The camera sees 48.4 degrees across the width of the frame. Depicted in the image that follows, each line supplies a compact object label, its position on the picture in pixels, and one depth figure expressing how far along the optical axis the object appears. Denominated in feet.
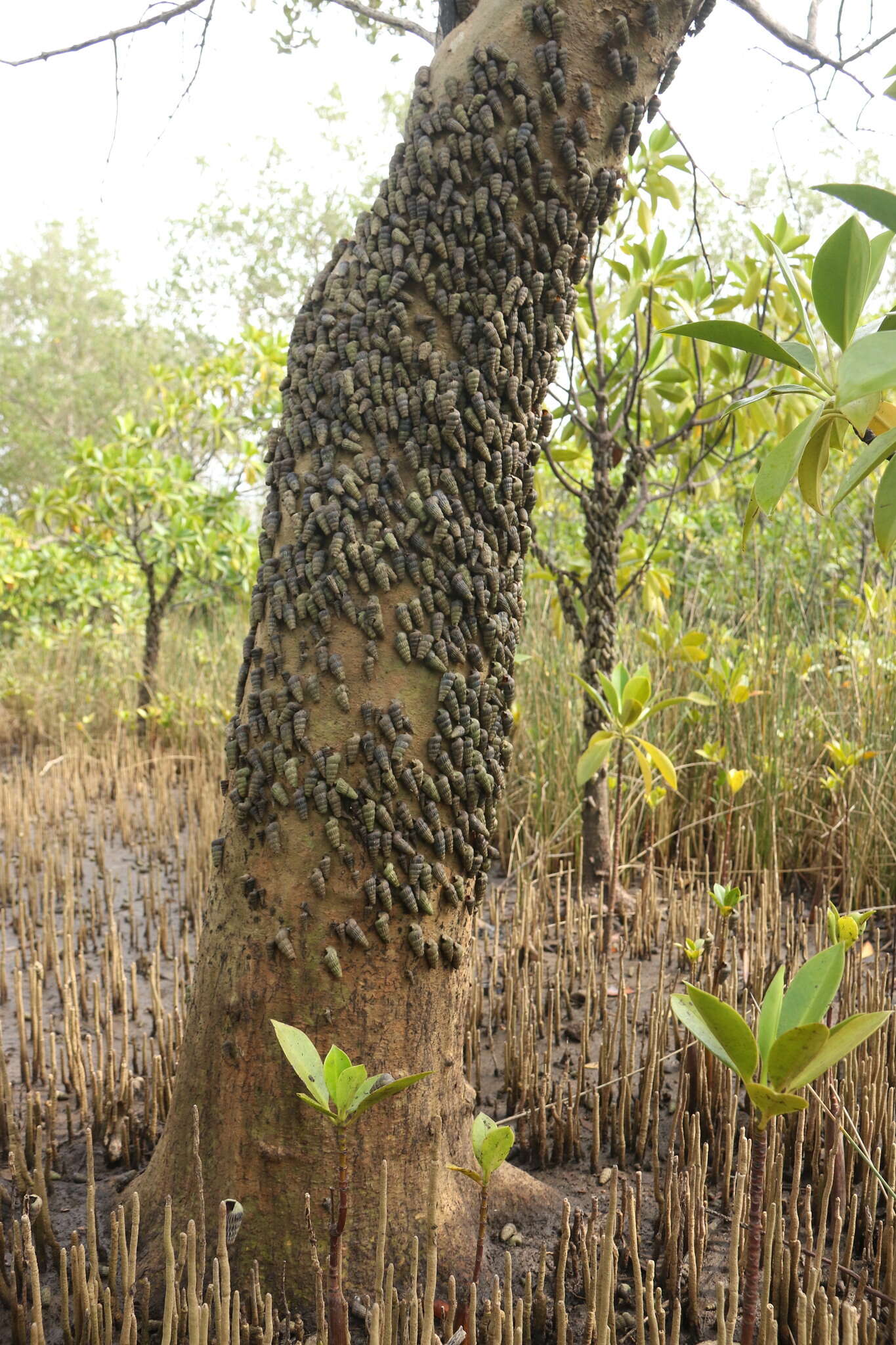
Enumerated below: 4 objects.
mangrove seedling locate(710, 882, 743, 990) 6.42
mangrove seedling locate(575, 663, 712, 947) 7.87
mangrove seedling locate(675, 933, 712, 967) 6.64
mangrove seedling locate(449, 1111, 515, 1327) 4.15
